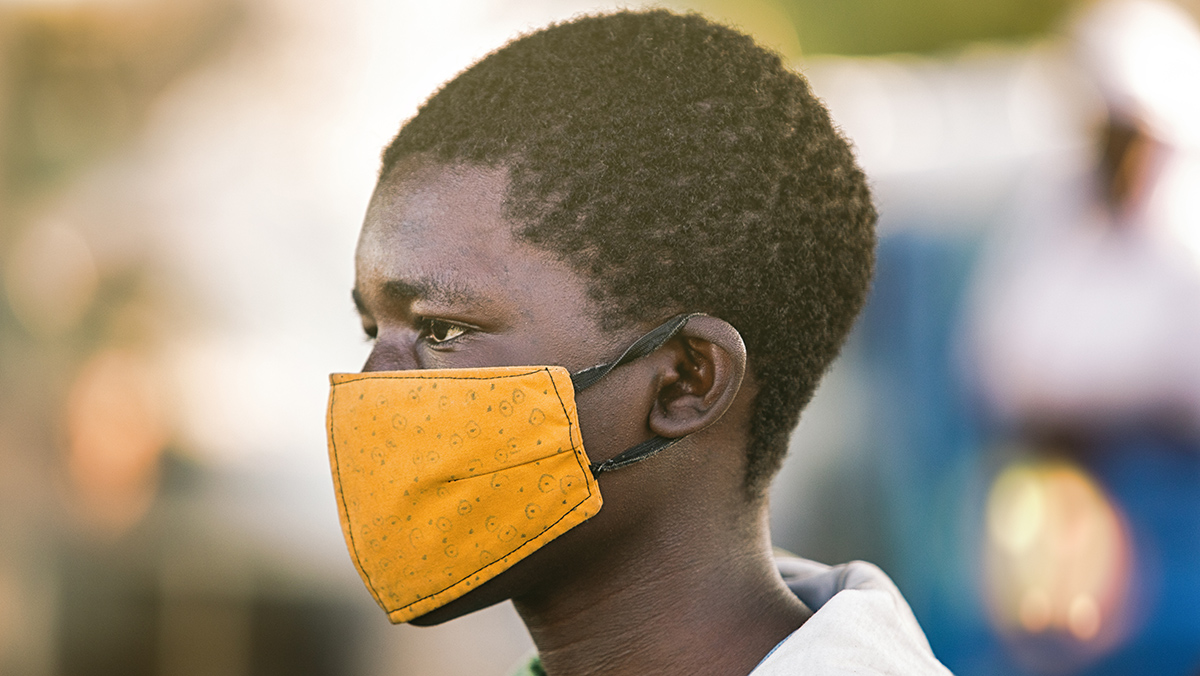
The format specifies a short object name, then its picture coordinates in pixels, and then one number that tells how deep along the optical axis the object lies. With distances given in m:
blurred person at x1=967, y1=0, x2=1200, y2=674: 3.88
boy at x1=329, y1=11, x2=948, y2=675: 1.86
